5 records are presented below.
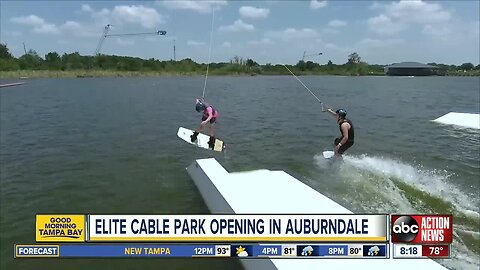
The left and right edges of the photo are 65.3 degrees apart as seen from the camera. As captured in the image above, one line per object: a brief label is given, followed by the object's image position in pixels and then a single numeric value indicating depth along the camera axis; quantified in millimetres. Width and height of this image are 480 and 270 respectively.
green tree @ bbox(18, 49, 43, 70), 120125
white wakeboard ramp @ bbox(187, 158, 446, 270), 6855
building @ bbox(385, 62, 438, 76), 108450
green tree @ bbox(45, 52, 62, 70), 122000
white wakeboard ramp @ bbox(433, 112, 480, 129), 30400
